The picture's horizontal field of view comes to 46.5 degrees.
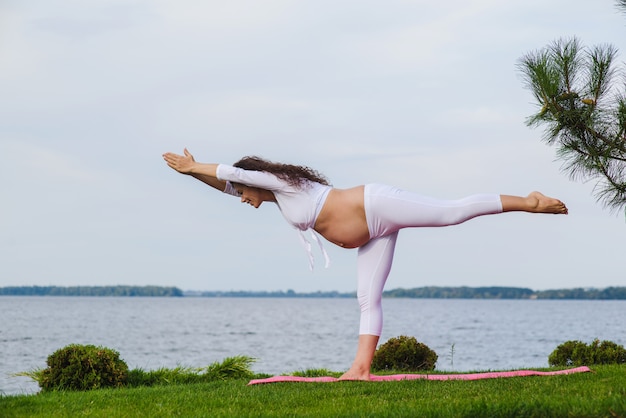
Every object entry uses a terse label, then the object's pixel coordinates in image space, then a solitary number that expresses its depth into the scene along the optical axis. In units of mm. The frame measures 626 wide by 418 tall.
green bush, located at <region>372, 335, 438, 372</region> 10547
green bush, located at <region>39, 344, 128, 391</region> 8750
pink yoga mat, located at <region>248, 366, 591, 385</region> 7188
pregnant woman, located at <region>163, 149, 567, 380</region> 6359
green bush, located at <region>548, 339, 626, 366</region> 10672
